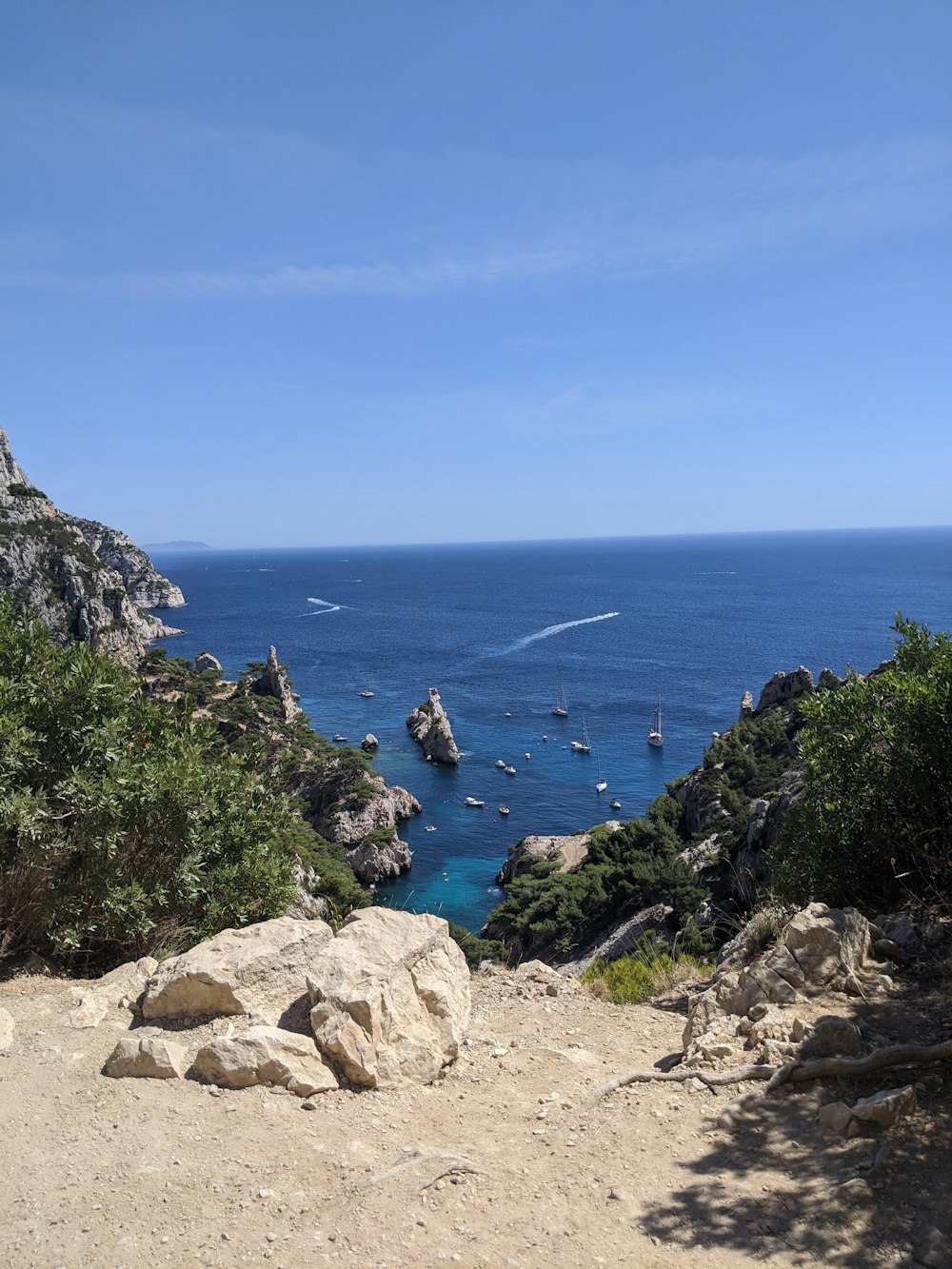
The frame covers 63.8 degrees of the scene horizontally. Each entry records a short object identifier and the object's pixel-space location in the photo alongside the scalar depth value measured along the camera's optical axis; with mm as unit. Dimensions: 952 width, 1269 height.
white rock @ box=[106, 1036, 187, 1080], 7367
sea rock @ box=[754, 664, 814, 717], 56625
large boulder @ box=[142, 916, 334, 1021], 8391
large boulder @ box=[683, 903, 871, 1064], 8195
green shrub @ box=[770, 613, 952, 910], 9570
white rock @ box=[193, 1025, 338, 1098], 7223
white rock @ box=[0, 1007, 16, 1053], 7867
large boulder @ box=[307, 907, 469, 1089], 7512
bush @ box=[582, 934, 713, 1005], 11008
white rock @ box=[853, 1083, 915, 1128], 6152
